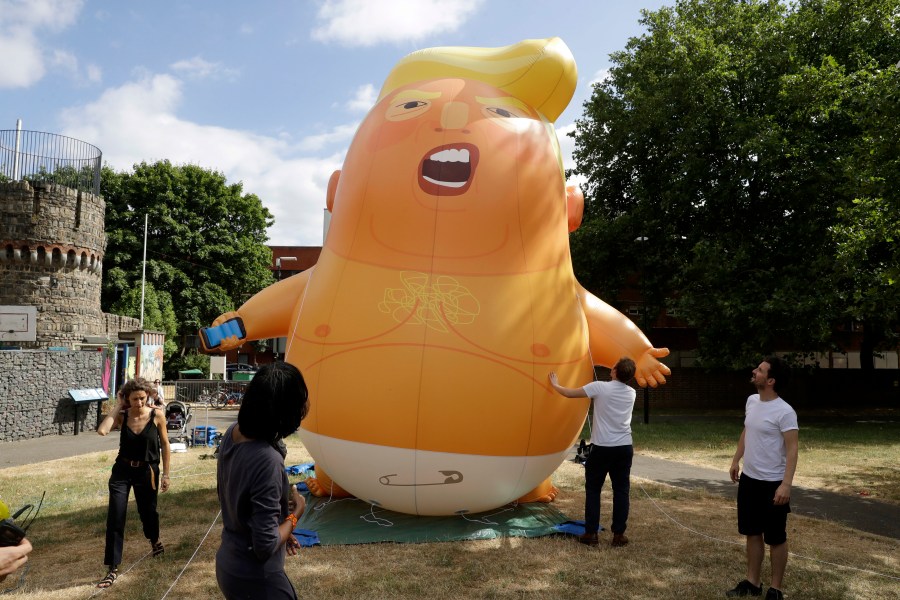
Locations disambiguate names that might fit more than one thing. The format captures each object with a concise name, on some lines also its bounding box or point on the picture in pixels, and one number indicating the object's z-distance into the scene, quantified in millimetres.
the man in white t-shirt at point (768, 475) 4523
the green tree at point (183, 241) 33719
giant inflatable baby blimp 5684
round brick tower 23922
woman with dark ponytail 2523
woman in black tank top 5317
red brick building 51125
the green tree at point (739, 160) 17969
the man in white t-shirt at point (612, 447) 6004
